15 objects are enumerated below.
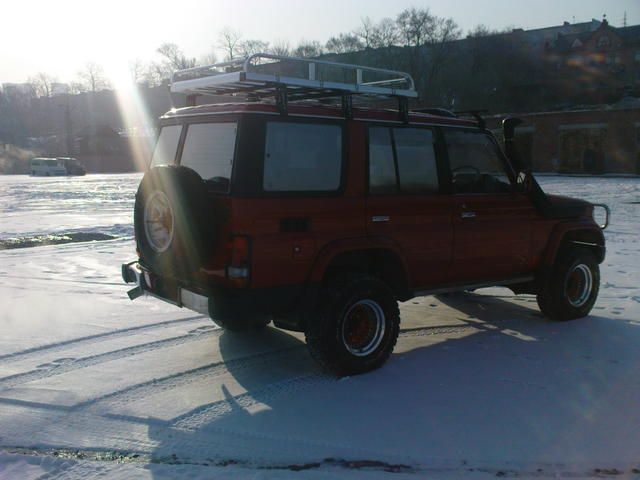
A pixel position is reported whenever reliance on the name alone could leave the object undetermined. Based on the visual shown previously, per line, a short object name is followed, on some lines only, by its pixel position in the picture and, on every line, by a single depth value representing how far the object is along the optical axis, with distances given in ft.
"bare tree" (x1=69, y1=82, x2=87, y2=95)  392.47
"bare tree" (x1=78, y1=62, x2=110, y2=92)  384.88
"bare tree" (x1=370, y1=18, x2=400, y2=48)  285.23
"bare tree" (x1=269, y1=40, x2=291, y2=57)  249.63
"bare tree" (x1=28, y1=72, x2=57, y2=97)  419.33
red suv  14.69
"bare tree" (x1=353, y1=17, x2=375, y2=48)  288.51
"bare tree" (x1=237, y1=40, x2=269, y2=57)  225.64
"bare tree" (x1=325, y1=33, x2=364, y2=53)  292.20
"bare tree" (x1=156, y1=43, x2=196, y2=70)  276.14
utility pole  253.65
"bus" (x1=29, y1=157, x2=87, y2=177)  179.73
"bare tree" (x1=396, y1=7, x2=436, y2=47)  278.67
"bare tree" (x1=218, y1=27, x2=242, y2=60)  274.87
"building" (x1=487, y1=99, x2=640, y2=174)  157.38
